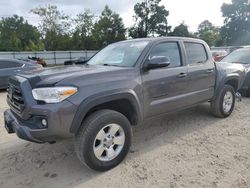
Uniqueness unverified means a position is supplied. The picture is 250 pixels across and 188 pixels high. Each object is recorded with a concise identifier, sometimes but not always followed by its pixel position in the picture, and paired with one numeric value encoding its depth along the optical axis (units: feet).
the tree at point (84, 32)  95.20
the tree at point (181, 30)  105.43
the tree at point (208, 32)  158.59
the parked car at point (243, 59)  18.05
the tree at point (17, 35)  105.87
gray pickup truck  7.55
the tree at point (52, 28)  93.41
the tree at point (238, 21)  112.00
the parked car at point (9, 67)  24.14
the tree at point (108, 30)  95.61
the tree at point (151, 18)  105.25
